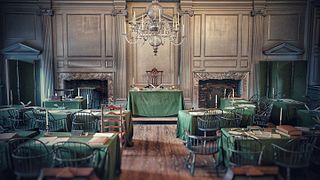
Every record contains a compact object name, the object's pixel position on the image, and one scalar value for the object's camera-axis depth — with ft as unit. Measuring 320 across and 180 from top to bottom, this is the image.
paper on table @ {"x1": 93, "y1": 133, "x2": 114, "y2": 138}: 14.72
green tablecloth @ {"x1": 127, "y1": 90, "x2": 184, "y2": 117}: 28.19
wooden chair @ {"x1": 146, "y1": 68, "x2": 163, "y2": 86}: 33.76
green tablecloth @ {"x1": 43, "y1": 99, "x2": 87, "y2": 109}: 25.66
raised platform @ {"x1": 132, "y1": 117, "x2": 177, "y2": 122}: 28.35
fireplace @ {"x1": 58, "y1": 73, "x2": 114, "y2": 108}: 33.78
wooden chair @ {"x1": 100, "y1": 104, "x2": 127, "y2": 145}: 18.20
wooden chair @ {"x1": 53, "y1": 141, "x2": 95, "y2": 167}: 12.43
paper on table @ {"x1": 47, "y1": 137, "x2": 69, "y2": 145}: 13.54
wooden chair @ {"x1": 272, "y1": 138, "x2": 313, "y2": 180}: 13.30
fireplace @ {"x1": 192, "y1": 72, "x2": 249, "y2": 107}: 34.35
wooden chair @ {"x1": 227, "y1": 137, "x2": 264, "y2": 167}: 13.78
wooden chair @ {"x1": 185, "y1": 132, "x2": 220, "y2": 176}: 15.20
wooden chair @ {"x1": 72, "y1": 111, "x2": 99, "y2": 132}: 19.39
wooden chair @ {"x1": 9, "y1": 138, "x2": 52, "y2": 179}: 11.98
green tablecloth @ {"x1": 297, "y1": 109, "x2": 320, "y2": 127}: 21.89
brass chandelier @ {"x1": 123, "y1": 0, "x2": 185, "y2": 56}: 22.66
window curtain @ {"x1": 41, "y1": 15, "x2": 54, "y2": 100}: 32.86
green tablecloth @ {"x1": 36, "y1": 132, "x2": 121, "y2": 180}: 12.55
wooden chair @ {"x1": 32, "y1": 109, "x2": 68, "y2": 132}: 19.76
